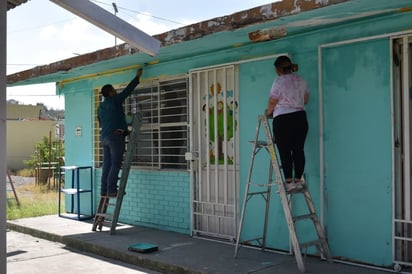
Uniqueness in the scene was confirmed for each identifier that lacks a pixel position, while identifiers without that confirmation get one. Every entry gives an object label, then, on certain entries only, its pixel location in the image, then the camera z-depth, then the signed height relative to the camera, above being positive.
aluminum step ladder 4.84 -0.67
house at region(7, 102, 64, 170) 28.33 +0.77
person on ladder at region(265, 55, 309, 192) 5.04 +0.25
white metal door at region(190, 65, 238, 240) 6.44 -0.07
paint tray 6.07 -1.35
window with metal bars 7.34 +0.39
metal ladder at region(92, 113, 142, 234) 7.38 -0.34
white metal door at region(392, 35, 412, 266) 4.70 -0.05
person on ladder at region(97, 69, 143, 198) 7.55 +0.31
